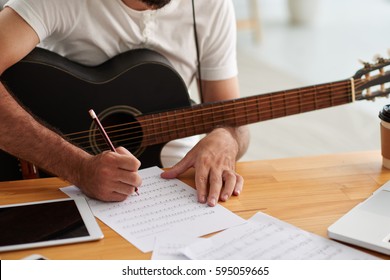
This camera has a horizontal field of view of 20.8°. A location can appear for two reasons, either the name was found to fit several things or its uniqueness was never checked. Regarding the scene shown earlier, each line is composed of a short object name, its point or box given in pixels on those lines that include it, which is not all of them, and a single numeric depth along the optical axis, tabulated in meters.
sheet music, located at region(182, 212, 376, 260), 1.77
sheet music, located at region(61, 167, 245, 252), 1.84
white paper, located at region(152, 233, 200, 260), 1.77
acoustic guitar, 2.20
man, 1.96
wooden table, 1.80
